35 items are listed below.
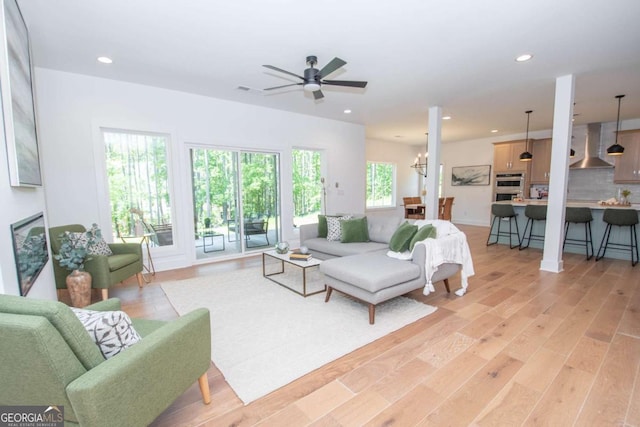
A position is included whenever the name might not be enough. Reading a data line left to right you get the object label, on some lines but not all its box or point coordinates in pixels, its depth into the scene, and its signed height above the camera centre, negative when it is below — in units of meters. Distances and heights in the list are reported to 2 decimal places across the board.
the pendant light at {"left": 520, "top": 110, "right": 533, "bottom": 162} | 5.85 +0.87
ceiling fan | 2.99 +1.14
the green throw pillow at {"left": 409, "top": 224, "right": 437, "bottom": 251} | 3.09 -0.53
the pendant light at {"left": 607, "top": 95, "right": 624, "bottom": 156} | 5.37 +0.64
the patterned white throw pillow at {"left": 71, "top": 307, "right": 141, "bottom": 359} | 1.20 -0.61
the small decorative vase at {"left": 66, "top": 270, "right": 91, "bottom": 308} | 2.88 -0.98
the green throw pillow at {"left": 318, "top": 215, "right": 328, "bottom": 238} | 4.56 -0.62
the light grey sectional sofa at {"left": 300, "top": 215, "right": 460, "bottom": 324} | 2.64 -0.87
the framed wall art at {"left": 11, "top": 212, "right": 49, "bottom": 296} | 1.71 -0.40
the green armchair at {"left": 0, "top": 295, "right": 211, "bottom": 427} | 0.95 -0.68
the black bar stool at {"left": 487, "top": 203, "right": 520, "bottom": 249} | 5.65 -0.63
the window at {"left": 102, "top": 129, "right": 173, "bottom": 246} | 4.12 +0.08
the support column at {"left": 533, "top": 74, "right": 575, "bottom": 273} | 3.95 +0.17
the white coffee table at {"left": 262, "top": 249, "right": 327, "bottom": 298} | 3.31 -0.91
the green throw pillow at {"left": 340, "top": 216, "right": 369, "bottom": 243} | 4.18 -0.64
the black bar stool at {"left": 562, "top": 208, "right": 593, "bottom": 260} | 4.82 -0.61
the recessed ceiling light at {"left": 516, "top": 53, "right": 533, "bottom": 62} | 3.24 +1.47
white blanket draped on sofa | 2.97 -0.72
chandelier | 9.66 +0.58
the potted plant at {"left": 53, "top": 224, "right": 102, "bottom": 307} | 2.83 -0.82
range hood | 6.65 +0.94
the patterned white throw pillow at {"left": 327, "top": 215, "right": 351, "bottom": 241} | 4.35 -0.64
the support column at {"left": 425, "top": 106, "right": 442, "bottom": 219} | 5.39 +0.55
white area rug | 2.02 -1.27
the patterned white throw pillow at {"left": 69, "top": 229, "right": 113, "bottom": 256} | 3.20 -0.64
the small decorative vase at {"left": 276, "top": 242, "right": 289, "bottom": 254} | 3.83 -0.81
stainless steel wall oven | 7.60 -0.03
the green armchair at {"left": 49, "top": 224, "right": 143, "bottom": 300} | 3.12 -0.87
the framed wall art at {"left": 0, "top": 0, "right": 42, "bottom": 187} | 1.69 +0.63
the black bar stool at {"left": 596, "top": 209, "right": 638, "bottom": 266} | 4.41 -0.63
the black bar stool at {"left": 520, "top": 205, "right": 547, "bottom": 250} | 5.23 -0.61
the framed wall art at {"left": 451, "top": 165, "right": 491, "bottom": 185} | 8.73 +0.34
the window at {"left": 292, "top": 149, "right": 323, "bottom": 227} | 6.06 +0.01
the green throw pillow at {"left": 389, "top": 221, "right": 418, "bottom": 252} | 3.21 -0.58
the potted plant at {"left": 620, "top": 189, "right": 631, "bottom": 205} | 4.94 -0.23
